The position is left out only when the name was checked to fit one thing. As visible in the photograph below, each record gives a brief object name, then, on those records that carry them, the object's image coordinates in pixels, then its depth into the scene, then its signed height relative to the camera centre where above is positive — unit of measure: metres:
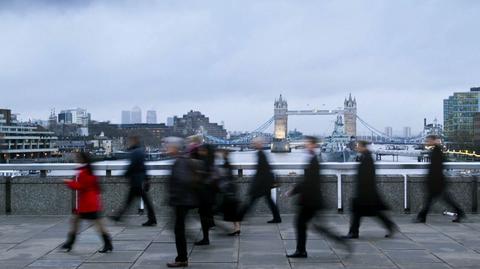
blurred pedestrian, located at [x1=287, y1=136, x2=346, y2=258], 8.20 -0.91
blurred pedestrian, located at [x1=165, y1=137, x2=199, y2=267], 7.58 -0.73
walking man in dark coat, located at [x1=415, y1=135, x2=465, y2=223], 10.87 -0.78
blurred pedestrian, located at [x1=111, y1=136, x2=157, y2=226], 10.59 -0.68
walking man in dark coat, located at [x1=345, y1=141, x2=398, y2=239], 9.36 -0.93
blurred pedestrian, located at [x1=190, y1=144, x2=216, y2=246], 9.09 -0.80
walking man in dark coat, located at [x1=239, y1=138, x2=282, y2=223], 10.40 -0.78
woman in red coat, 8.53 -0.86
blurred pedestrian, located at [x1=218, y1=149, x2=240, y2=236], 9.87 -1.06
